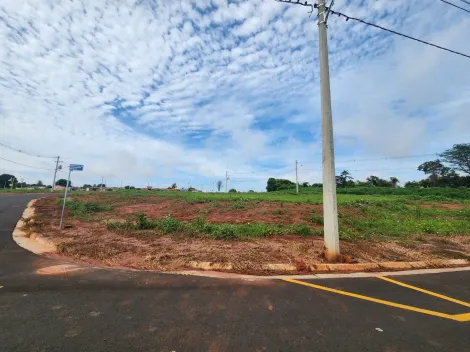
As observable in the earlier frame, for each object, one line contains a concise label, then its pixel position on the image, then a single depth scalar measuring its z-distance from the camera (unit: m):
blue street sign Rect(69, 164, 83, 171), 10.48
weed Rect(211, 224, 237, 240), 8.57
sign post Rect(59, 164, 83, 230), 10.47
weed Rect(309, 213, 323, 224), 12.66
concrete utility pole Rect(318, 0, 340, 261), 6.18
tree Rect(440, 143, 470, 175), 61.38
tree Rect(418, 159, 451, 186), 66.62
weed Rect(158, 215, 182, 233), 9.62
